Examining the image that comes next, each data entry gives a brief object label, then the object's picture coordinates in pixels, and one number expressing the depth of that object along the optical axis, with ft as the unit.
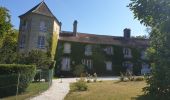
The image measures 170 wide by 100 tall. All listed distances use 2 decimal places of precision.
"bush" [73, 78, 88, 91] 30.70
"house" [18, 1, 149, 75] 58.39
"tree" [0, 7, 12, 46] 46.66
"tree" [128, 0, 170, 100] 18.39
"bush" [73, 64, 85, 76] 61.26
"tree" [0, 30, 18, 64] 47.68
